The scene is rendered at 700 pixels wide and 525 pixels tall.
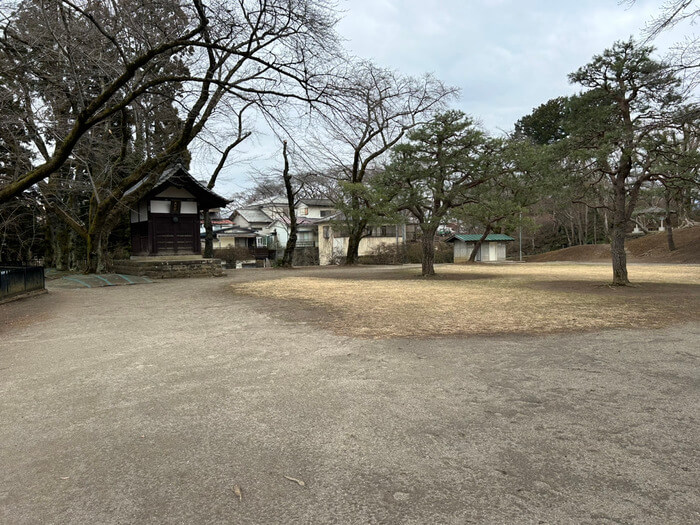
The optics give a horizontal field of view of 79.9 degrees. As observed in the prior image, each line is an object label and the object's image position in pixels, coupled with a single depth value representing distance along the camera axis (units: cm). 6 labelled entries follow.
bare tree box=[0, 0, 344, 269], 802
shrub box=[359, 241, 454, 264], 3262
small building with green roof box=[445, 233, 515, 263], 3600
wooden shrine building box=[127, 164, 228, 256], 1806
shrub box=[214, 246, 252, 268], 3484
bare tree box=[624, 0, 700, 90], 682
